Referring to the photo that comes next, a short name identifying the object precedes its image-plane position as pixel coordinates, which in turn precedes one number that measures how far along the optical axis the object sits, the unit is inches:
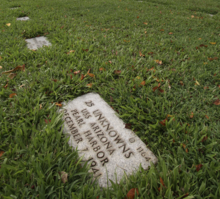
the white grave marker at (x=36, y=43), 119.7
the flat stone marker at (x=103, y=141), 49.8
